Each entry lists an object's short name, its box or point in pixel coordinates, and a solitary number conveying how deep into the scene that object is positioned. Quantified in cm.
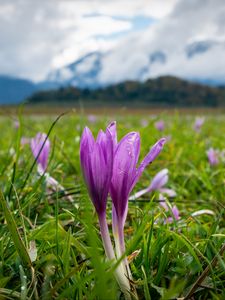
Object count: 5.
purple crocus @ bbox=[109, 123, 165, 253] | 23
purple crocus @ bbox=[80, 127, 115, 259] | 22
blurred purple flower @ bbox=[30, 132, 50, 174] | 49
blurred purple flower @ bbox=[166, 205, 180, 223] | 41
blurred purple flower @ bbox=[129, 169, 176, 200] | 51
